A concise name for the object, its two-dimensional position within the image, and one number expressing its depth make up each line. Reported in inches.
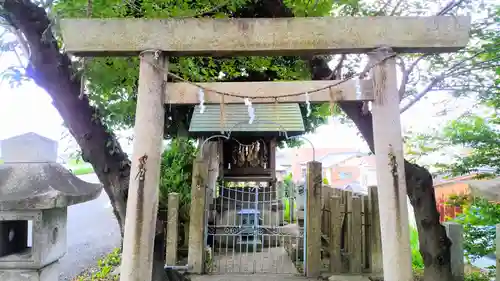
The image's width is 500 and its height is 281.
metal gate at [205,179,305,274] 246.5
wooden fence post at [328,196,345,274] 224.2
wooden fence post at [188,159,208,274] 219.0
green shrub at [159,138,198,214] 297.4
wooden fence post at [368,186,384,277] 220.3
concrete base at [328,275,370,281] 208.2
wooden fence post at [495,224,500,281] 165.3
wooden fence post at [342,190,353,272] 234.1
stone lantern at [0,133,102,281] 117.6
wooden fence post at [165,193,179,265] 233.9
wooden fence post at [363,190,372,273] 229.9
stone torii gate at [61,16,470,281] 121.8
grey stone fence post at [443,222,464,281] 223.6
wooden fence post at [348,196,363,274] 226.4
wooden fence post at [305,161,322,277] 218.5
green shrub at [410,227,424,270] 298.4
